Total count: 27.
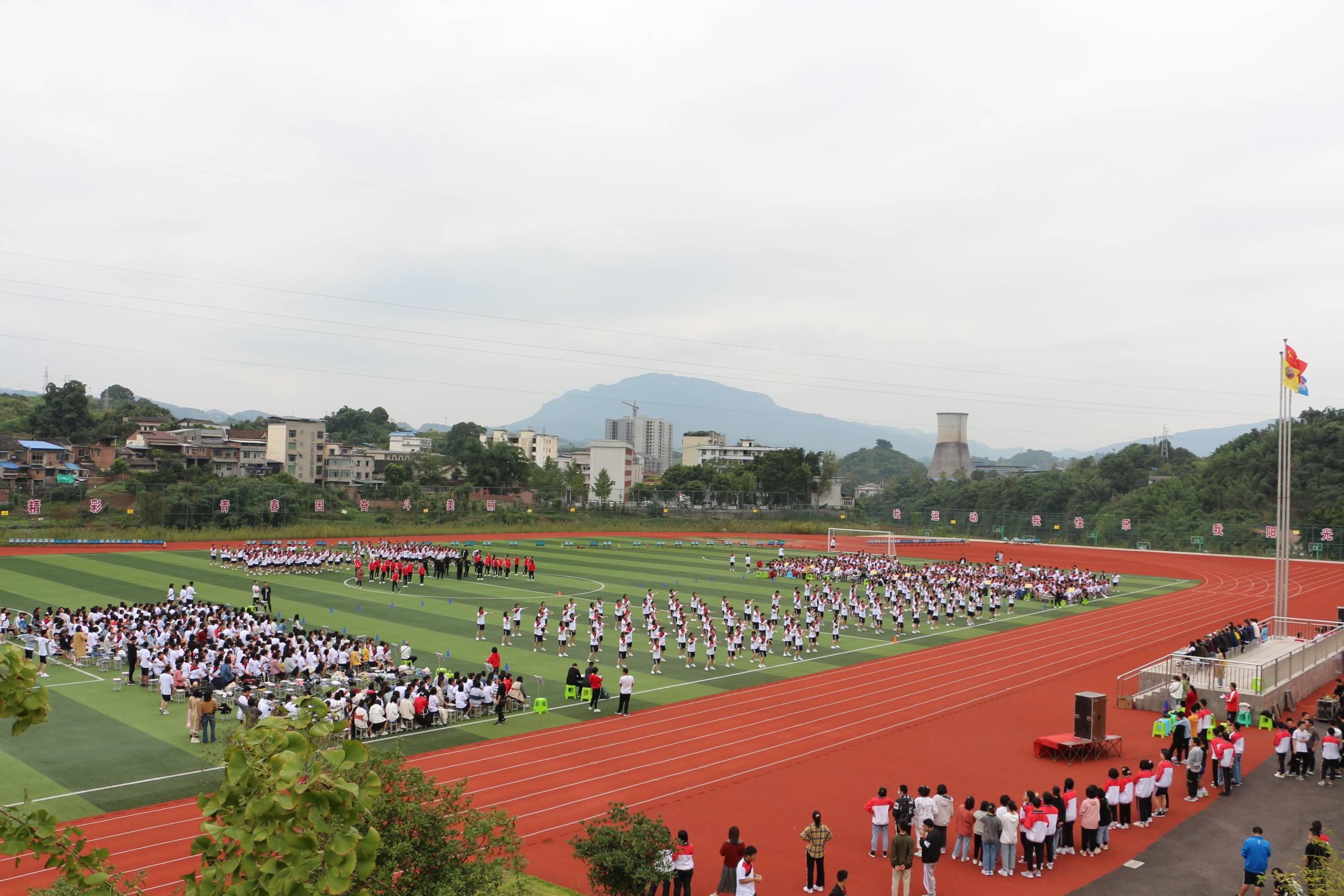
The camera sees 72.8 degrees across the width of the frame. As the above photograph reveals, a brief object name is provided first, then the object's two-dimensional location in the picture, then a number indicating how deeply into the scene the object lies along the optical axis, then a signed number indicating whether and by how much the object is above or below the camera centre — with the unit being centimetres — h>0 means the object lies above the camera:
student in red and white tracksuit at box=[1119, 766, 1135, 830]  1627 -564
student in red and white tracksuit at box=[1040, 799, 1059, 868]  1440 -544
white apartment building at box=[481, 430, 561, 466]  16825 +451
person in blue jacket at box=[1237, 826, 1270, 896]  1304 -536
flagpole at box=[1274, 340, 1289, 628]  3191 -130
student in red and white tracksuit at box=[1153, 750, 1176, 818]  1683 -560
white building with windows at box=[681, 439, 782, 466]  17462 +363
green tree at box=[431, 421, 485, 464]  16250 +443
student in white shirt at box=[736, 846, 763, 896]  1188 -528
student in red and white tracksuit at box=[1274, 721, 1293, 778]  1930 -547
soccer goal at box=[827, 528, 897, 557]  6825 -606
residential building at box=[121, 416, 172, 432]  10088 +339
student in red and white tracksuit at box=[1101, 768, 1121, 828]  1611 -547
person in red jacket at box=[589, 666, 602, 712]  2348 -560
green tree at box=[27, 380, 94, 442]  9600 +374
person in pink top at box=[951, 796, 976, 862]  1479 -572
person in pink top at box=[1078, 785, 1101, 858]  1490 -553
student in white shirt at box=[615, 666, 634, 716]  2311 -573
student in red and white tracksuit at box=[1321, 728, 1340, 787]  1866 -558
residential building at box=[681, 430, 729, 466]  18850 +589
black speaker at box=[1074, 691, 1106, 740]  2019 -523
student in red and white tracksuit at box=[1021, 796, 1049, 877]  1434 -551
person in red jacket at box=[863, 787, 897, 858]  1470 -548
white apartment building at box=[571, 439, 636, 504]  14038 +93
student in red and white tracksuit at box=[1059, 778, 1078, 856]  1516 -556
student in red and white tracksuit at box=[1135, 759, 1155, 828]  1636 -550
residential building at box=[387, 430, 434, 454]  16602 +332
